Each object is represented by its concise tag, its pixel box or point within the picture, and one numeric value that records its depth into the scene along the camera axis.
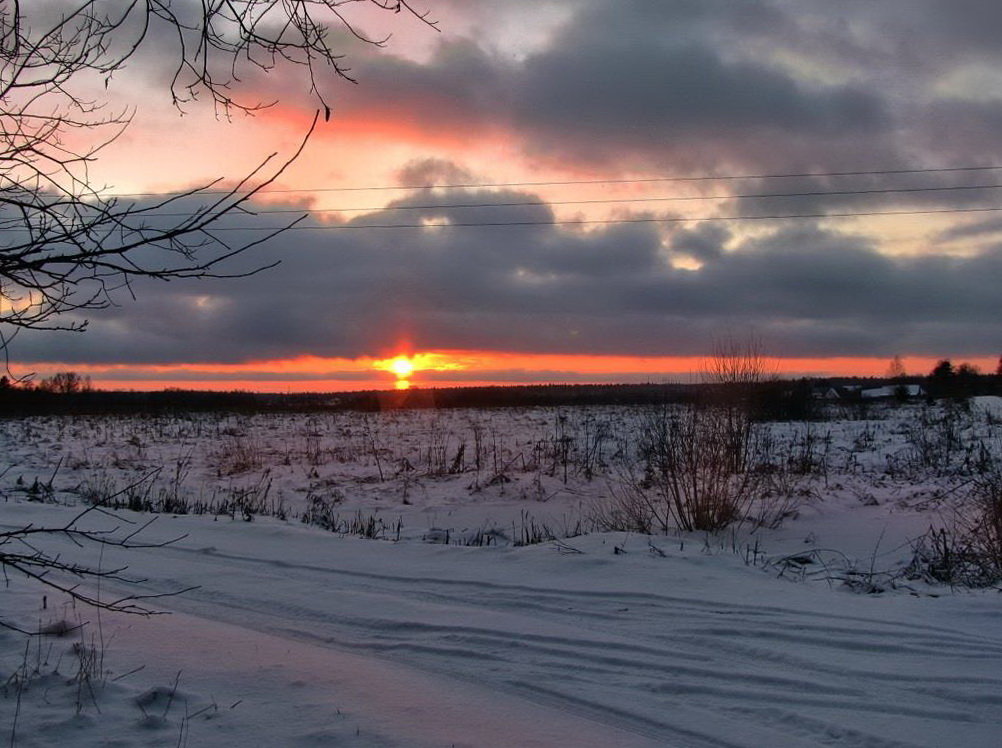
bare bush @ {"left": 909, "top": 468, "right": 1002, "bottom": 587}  7.81
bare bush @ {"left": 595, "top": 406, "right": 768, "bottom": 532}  10.62
